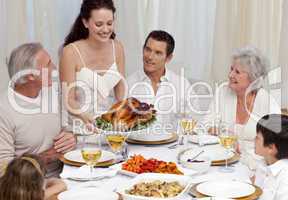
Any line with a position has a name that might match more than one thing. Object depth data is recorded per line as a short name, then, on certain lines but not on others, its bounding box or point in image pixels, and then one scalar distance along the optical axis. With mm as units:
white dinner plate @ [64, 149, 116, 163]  2299
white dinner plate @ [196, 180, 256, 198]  1844
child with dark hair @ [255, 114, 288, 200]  1857
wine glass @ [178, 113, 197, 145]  2547
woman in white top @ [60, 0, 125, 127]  3164
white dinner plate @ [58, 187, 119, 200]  1809
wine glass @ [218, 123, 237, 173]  2234
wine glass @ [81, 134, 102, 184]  2090
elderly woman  2930
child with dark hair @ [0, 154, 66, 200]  1545
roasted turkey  2434
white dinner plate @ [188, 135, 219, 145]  2592
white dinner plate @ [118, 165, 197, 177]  2086
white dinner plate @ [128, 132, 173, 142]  2637
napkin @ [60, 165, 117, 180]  2074
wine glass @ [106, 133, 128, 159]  2285
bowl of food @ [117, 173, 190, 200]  1794
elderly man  2395
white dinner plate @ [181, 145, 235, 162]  2312
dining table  2005
